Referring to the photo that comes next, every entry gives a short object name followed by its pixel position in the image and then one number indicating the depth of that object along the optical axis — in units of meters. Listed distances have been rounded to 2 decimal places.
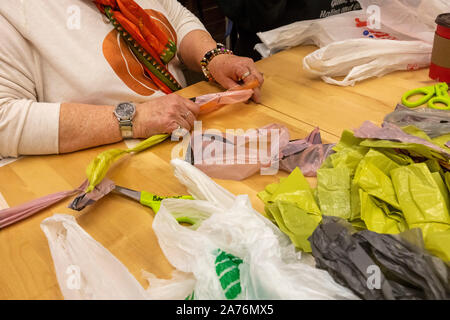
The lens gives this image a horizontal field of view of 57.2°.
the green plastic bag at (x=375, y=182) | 0.75
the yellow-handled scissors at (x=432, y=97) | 1.14
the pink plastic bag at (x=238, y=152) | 0.93
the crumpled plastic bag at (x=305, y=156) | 0.92
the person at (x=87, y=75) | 1.00
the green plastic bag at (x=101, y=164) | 0.88
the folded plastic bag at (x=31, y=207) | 0.83
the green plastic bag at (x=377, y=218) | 0.72
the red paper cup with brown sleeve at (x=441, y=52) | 1.15
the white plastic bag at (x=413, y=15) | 1.36
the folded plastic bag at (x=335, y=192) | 0.76
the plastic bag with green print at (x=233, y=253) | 0.61
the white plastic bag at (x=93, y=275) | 0.66
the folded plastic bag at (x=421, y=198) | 0.69
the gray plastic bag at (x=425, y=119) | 0.91
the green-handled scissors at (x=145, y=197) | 0.85
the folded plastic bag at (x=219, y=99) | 1.17
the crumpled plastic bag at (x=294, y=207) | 0.72
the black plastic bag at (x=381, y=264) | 0.59
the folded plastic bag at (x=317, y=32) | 1.47
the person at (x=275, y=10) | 1.66
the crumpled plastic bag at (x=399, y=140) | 0.78
